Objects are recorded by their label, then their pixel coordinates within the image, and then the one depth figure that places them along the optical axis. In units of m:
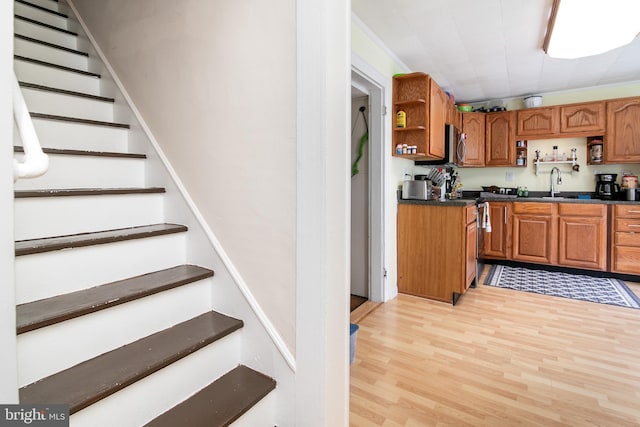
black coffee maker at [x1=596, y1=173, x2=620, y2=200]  4.01
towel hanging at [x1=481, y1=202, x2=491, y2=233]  3.76
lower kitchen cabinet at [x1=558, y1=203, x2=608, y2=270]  3.76
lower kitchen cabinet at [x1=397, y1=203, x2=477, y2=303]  3.01
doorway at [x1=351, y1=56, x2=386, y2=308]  3.04
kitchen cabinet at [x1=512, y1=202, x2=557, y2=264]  4.02
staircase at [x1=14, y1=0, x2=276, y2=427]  1.00
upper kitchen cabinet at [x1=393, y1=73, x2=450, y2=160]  3.11
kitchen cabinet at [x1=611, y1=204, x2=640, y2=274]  3.59
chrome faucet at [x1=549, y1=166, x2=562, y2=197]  4.47
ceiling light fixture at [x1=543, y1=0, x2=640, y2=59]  1.94
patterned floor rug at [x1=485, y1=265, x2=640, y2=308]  3.19
